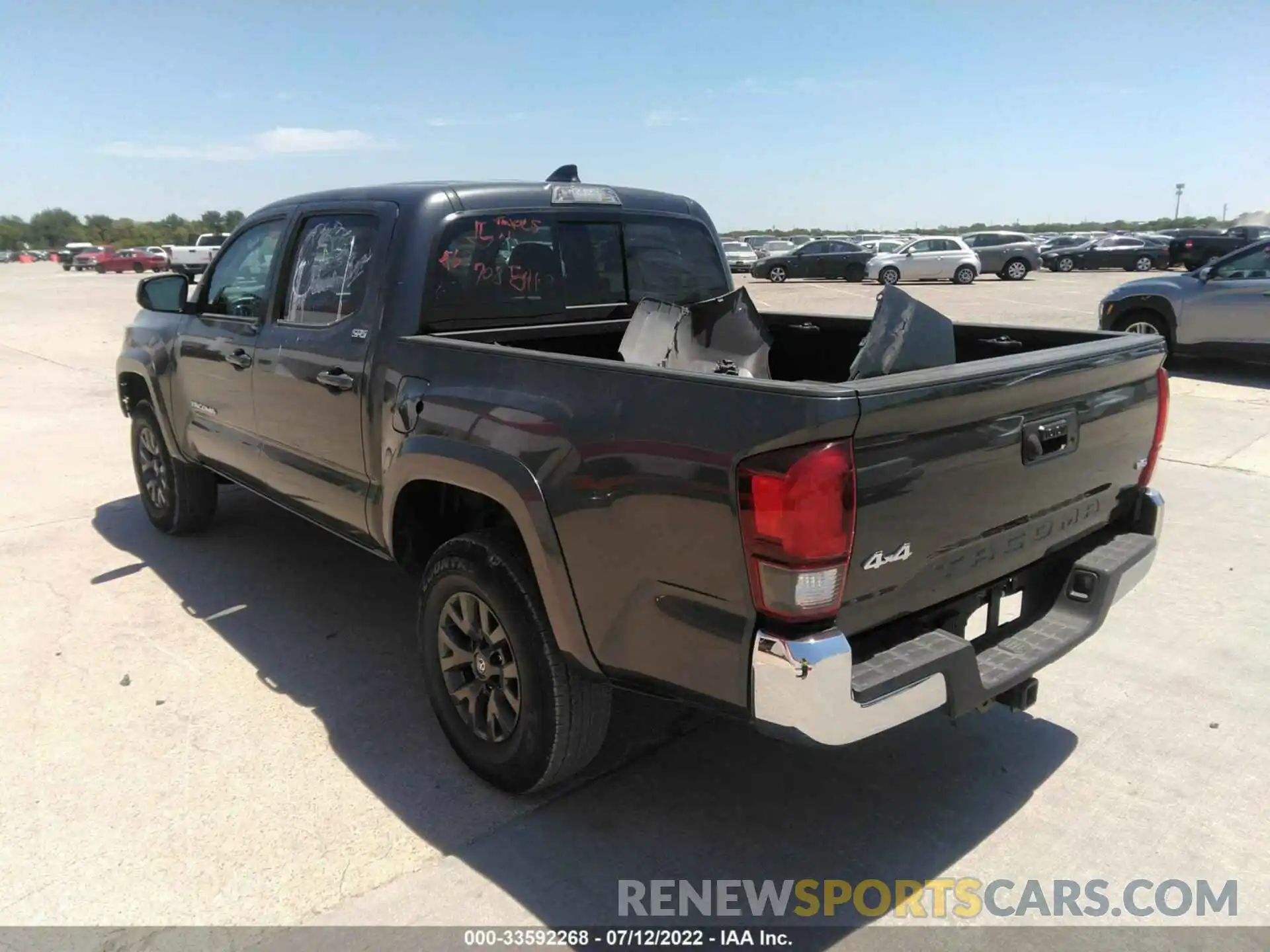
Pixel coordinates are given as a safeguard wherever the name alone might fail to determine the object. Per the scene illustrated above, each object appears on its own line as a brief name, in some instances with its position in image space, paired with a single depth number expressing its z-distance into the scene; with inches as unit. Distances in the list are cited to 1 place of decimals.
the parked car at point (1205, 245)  1140.7
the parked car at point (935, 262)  1190.3
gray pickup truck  87.8
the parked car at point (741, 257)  1617.9
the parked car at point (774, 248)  1598.2
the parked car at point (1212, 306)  414.6
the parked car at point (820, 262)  1331.2
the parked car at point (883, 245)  1396.4
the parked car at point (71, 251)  2283.5
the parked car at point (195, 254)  1658.5
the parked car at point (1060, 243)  1518.2
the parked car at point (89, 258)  2175.2
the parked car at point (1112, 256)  1407.5
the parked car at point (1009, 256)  1255.5
